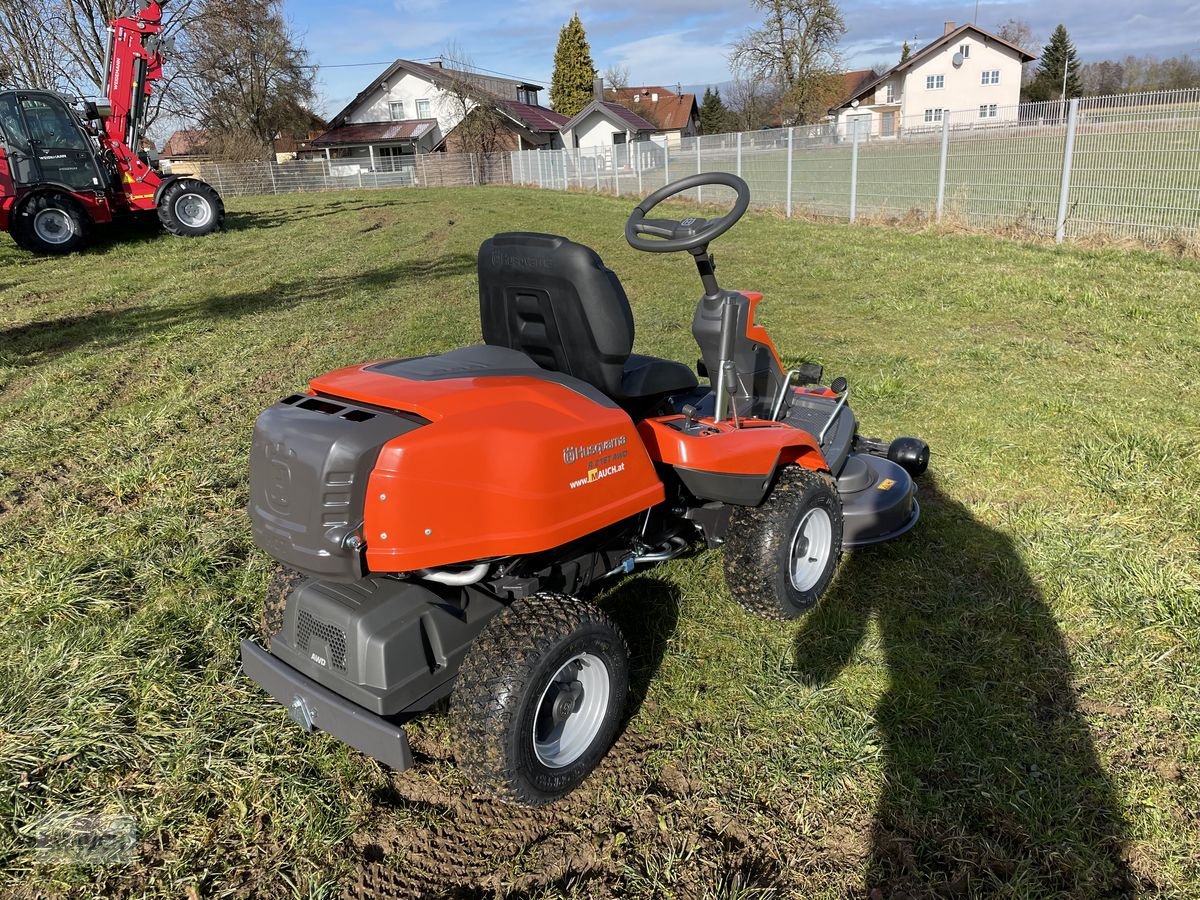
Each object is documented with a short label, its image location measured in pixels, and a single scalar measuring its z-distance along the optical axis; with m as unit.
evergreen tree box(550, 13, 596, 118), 63.38
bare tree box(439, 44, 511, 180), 40.84
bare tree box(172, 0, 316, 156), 36.19
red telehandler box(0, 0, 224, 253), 12.20
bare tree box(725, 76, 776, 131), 58.66
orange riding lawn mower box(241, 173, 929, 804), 2.04
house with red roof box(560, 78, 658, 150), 47.91
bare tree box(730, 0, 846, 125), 41.56
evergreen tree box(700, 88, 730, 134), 69.06
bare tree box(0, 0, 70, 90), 28.83
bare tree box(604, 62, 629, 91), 74.09
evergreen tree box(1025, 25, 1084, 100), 54.84
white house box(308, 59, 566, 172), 42.97
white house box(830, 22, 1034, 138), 49.12
